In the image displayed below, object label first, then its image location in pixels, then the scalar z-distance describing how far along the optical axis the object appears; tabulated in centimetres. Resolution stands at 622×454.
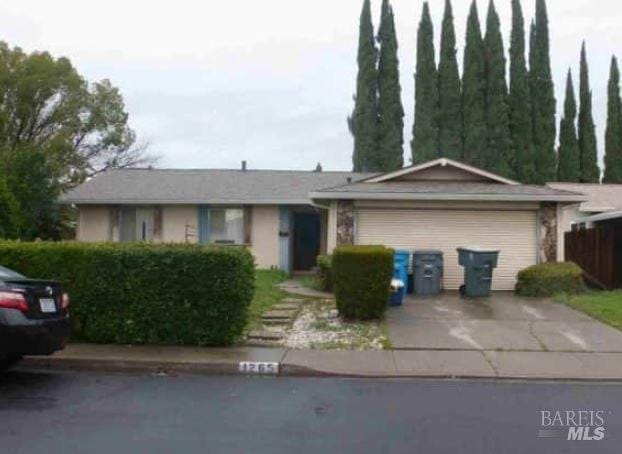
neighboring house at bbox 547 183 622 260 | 2507
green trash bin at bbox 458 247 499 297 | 1503
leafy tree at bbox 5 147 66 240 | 2091
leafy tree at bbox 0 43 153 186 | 3450
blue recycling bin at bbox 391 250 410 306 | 1482
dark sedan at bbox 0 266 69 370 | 729
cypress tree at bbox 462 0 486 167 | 3962
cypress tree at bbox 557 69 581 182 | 4112
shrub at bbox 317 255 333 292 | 1615
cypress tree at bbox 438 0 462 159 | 4022
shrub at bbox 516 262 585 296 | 1535
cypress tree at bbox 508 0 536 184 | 3947
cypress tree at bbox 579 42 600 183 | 4156
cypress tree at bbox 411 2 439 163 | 3994
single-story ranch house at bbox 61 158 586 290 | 1648
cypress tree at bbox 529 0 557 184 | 3975
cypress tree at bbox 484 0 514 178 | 3931
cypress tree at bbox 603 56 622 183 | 4144
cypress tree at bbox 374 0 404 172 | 4031
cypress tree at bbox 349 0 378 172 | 4053
